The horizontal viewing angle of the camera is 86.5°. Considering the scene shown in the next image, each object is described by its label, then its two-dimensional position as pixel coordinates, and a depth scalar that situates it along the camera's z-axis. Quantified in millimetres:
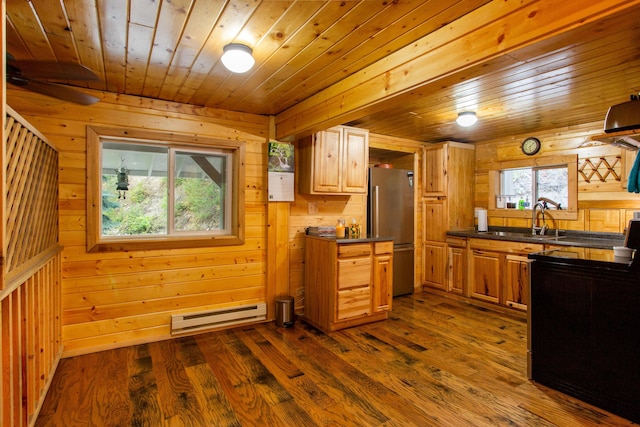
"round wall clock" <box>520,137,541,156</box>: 4340
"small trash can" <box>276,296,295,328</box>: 3529
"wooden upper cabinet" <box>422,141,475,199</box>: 4789
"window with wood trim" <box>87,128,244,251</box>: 2988
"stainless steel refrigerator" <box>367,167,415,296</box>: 4457
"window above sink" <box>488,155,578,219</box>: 4062
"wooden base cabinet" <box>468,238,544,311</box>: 3896
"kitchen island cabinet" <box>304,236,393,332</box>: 3387
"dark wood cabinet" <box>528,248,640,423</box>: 2041
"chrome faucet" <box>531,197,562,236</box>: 4138
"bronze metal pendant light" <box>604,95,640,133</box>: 2008
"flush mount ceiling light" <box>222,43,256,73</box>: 2092
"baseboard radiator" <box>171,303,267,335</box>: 3230
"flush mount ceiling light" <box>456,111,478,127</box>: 3539
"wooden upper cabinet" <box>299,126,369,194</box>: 3646
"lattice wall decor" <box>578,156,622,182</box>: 3695
